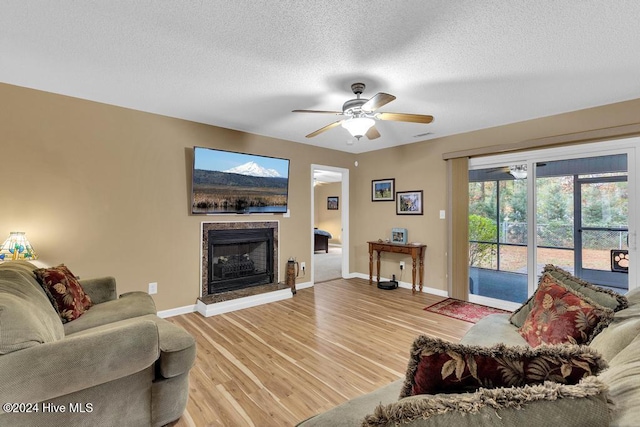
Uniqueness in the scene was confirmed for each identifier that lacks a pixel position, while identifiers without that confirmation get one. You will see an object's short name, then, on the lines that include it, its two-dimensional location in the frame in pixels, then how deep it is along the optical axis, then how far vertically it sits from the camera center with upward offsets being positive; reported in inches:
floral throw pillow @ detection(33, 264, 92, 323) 86.3 -22.6
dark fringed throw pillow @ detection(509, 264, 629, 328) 63.9 -18.1
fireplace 158.6 -23.3
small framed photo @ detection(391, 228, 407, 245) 196.2 -13.4
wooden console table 182.4 -22.4
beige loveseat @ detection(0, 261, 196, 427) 51.6 -29.7
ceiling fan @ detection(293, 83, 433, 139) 103.9 +35.0
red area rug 144.2 -48.6
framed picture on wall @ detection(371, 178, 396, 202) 208.4 +18.1
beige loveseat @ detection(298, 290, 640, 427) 25.0 -16.8
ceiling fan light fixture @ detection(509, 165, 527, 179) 151.6 +22.3
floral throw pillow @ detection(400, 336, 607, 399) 31.3 -16.5
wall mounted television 149.4 +17.7
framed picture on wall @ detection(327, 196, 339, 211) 433.0 +17.7
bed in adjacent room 364.5 -30.9
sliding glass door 128.0 -2.8
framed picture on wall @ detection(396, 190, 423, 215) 193.0 +8.2
